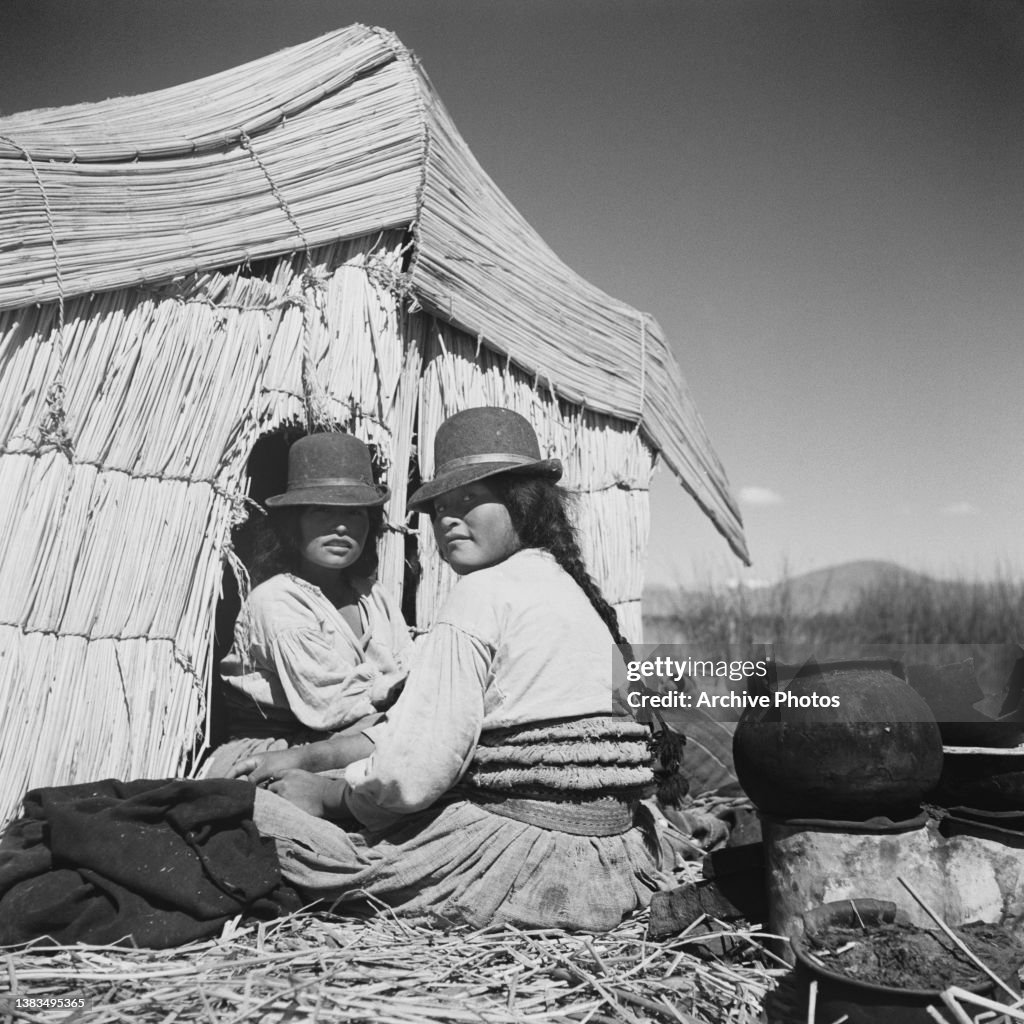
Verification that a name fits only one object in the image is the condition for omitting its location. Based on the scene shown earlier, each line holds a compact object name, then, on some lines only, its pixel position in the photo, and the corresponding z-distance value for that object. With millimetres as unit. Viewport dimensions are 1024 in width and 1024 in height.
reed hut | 3197
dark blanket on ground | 2256
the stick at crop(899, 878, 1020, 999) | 1820
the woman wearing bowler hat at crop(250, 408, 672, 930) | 2477
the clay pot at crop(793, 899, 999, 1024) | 1763
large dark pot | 2168
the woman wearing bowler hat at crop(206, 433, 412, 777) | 3547
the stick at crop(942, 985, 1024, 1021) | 1707
